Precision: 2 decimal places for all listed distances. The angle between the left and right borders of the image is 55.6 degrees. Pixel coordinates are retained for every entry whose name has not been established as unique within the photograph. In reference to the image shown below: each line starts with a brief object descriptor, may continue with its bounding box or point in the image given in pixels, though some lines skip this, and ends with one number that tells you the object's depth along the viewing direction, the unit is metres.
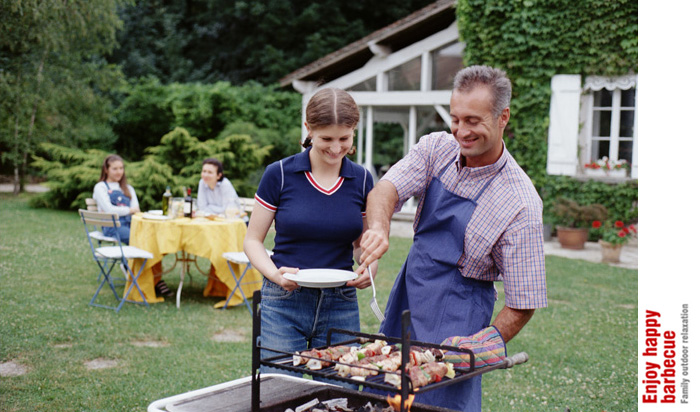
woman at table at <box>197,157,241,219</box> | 7.80
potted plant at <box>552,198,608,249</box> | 11.16
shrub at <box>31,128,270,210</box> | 13.75
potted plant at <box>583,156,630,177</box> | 11.72
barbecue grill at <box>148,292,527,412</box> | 1.90
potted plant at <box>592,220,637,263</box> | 10.02
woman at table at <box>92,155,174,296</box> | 7.96
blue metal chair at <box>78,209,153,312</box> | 6.84
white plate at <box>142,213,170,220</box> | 7.02
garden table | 6.86
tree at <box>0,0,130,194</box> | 14.93
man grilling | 2.20
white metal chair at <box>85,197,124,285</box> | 7.63
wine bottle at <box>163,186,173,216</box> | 7.26
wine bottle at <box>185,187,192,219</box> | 7.16
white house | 11.80
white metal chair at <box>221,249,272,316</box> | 6.80
